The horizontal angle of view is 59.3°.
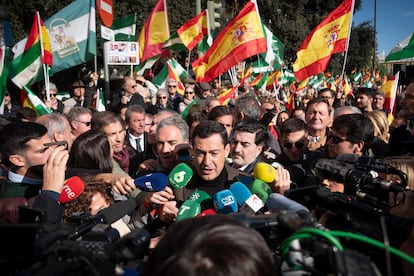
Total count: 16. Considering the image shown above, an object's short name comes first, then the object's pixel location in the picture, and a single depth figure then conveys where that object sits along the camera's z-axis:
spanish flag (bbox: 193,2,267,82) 6.37
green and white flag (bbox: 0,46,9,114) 5.68
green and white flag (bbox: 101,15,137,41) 8.62
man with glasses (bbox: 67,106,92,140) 4.46
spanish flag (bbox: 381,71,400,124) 7.04
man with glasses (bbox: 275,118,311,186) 3.59
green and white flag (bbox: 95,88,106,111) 6.77
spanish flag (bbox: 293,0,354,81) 6.68
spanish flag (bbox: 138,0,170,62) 8.28
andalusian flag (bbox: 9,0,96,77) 6.54
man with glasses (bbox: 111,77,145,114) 7.07
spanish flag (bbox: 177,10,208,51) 8.43
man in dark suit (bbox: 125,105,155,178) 4.84
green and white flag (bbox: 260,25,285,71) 9.82
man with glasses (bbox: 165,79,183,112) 7.96
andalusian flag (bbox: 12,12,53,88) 6.04
